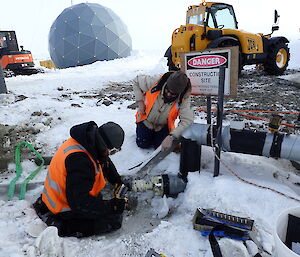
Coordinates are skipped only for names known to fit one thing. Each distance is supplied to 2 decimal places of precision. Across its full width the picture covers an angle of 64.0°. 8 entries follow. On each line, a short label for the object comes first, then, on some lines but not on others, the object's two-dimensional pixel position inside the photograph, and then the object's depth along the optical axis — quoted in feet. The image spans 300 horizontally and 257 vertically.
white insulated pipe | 7.93
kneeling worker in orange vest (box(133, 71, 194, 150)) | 9.73
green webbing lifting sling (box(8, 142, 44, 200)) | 9.18
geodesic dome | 59.57
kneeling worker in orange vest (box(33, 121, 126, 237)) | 6.60
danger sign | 7.98
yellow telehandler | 24.91
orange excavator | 46.16
